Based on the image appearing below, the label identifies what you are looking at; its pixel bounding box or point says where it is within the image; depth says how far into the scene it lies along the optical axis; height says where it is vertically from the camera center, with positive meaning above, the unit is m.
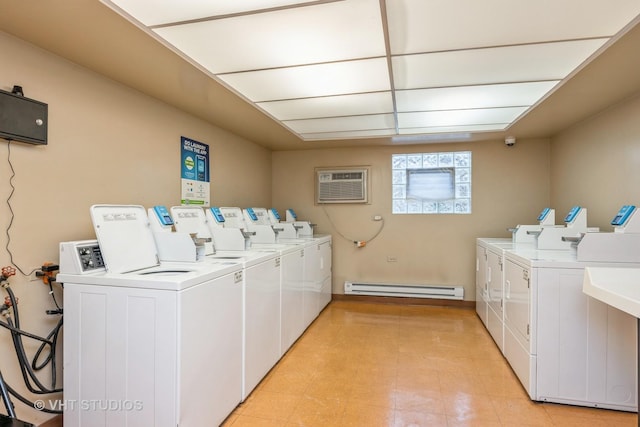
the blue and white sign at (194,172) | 3.10 +0.40
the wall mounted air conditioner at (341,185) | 4.86 +0.42
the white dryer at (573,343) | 2.12 -0.82
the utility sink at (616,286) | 1.16 -0.28
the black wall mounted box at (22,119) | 1.72 +0.50
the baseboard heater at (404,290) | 4.53 -1.05
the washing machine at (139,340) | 1.62 -0.64
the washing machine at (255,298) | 2.27 -0.62
